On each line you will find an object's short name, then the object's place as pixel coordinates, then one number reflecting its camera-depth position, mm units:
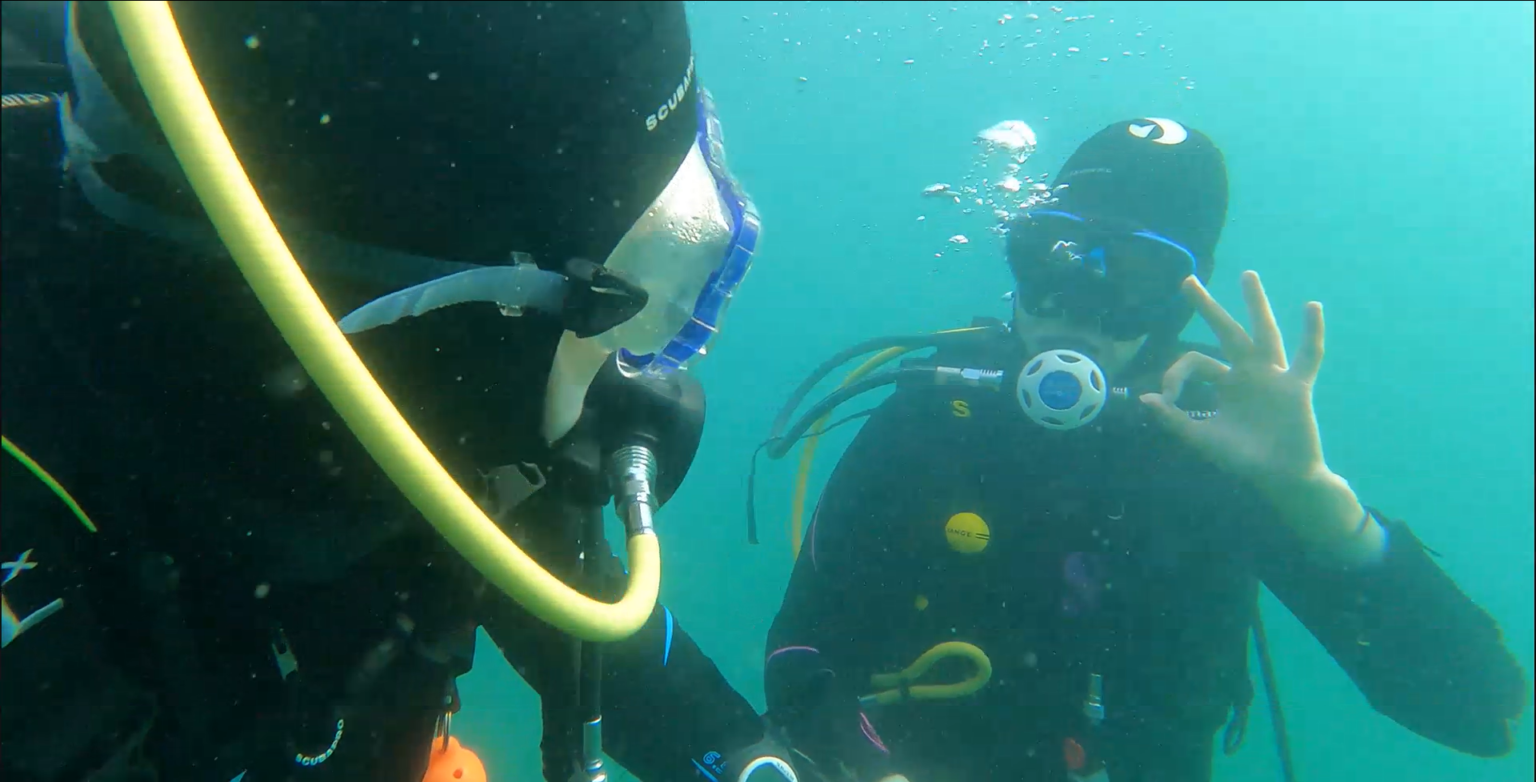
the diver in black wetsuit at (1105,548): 886
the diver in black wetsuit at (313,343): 316
